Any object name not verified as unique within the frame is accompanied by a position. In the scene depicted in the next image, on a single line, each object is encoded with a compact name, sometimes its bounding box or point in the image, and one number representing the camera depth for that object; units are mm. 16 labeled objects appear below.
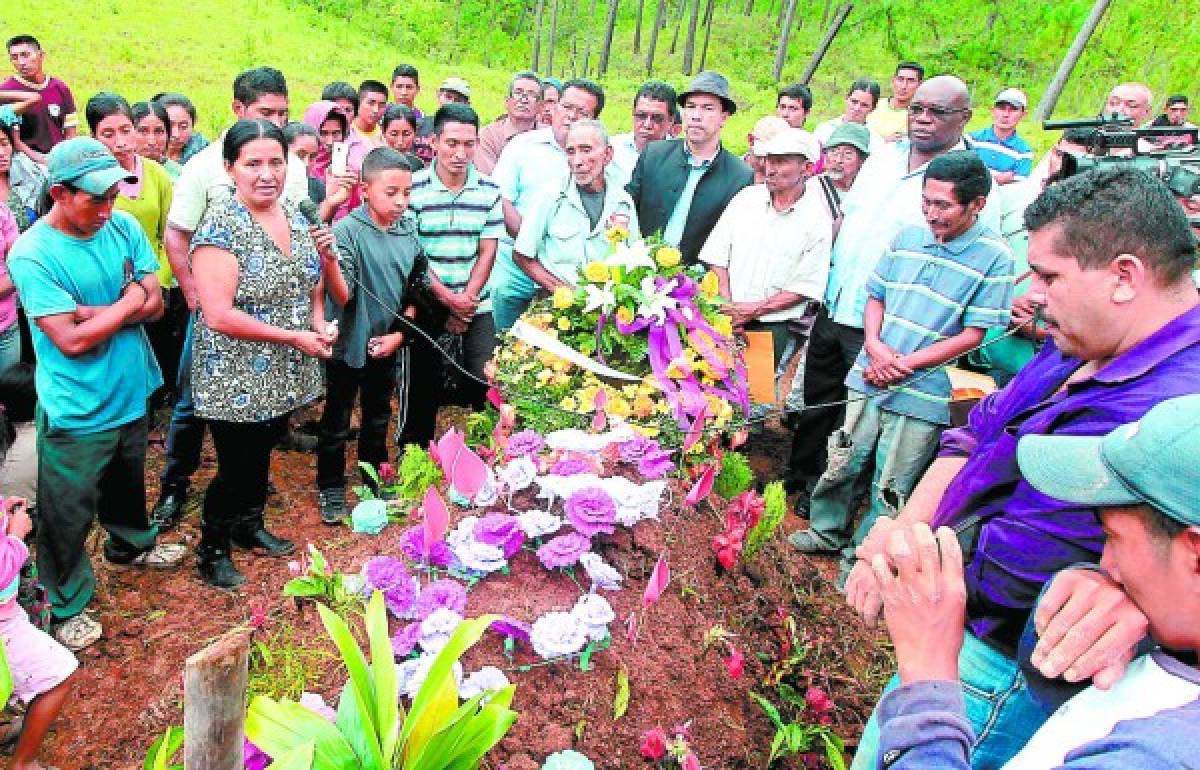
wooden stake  1321
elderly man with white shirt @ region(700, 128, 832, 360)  4422
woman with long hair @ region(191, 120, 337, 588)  3070
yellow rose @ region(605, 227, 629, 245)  3965
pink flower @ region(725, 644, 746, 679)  2430
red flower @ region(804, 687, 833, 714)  2586
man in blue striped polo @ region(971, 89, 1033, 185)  6586
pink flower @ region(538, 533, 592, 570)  2385
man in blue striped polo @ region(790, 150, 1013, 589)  3504
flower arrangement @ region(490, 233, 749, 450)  3426
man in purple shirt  1749
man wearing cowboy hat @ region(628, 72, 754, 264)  4941
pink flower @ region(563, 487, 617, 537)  2520
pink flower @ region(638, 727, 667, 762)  2023
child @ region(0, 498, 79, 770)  2266
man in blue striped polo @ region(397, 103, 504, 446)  4246
